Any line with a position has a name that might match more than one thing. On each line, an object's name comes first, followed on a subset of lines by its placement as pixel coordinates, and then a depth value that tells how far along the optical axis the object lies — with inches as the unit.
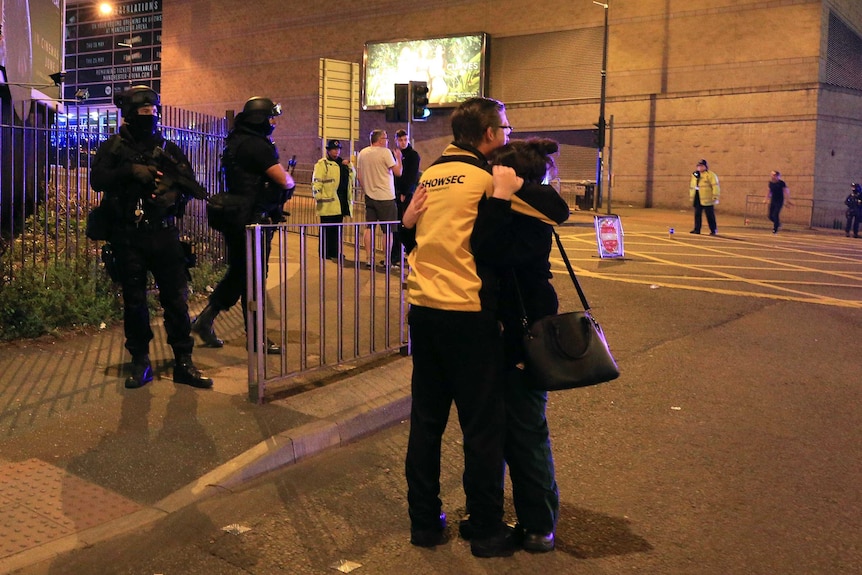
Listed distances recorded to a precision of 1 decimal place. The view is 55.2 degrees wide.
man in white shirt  456.1
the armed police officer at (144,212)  217.0
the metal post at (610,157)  1287.2
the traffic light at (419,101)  635.5
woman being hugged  134.6
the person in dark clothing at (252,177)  247.3
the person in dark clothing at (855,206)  957.8
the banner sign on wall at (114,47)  1925.4
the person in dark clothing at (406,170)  475.8
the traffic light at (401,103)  645.9
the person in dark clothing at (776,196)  919.0
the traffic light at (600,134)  1175.7
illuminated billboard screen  1481.3
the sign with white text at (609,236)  581.0
